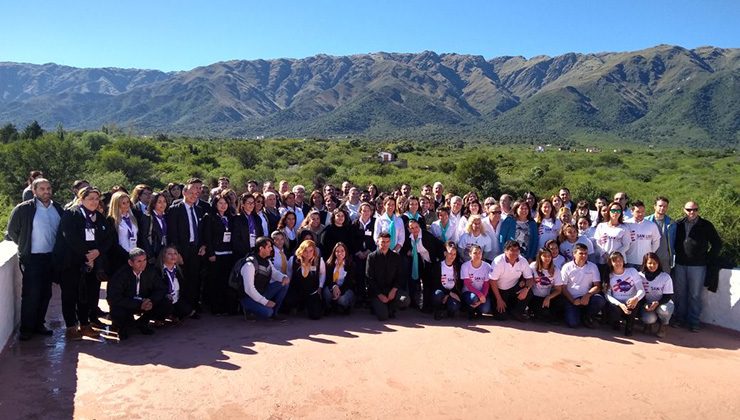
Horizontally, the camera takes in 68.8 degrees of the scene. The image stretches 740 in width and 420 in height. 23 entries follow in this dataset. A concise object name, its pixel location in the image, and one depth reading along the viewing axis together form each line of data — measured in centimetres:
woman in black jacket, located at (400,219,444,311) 761
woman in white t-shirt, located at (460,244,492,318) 709
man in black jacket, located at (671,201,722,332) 685
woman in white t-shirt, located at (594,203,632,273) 706
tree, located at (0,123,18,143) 3494
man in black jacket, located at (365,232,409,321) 712
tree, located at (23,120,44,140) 3518
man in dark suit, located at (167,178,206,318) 674
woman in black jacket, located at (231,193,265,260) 720
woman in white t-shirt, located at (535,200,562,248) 772
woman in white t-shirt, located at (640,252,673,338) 656
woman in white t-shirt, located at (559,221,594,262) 734
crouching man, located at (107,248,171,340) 591
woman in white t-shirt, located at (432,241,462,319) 714
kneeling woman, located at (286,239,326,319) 698
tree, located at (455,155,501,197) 2896
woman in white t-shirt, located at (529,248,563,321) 703
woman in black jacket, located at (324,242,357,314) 719
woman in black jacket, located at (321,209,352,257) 772
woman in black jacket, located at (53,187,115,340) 571
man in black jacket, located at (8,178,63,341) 563
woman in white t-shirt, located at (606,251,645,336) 662
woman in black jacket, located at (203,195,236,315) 707
